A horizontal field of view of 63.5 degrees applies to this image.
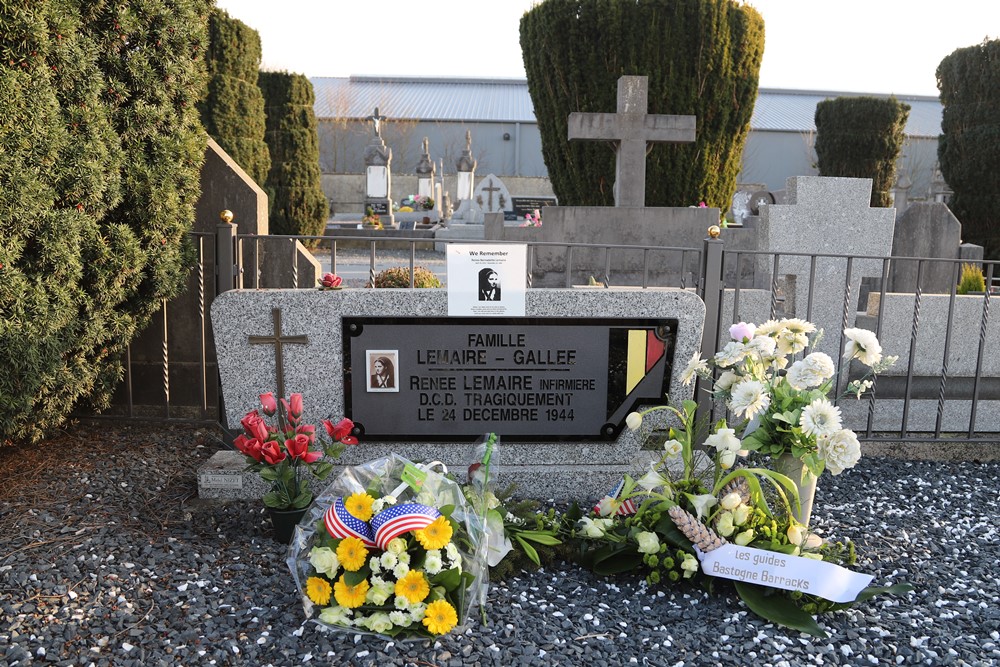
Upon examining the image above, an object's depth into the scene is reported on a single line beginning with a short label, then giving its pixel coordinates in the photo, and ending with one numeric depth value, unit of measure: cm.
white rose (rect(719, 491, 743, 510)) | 276
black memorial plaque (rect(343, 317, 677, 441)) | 359
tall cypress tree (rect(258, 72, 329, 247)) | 1686
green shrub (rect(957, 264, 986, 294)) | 702
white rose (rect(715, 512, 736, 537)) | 279
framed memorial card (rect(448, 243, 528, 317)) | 354
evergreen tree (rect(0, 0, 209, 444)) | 304
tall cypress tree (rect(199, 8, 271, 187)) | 1398
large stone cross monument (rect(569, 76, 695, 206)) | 852
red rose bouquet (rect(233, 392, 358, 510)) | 311
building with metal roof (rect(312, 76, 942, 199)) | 3744
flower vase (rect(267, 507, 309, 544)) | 314
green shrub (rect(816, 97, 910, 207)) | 1733
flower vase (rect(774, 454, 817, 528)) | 311
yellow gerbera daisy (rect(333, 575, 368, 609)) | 240
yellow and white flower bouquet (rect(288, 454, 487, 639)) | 238
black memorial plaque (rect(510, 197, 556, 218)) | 2648
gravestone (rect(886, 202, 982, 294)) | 927
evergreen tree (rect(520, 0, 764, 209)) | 1155
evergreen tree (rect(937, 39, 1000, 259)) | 1543
